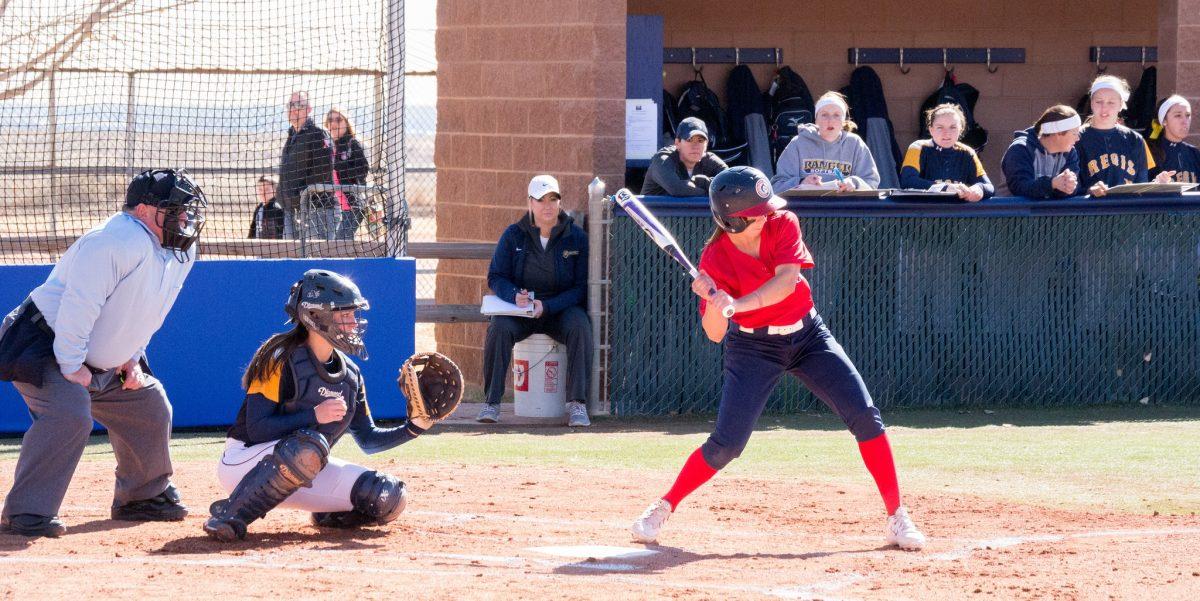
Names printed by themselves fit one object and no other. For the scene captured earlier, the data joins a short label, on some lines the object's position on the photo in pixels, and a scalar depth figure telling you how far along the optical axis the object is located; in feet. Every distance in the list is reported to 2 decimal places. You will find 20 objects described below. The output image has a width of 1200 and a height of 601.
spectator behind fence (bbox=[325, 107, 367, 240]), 65.98
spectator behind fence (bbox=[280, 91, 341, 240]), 68.59
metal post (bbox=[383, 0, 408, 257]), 62.85
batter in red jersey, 37.70
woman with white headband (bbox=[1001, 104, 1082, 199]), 66.03
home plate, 37.32
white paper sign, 71.31
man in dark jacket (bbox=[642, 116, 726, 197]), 64.44
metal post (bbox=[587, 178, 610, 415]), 63.93
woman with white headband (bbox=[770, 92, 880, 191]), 65.36
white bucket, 63.46
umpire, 38.88
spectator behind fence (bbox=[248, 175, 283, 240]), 72.38
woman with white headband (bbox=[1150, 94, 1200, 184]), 69.51
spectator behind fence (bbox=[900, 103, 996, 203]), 66.03
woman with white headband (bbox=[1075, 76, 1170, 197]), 67.15
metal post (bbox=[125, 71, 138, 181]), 76.84
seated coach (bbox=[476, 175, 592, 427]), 62.64
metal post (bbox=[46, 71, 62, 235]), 82.17
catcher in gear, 37.68
